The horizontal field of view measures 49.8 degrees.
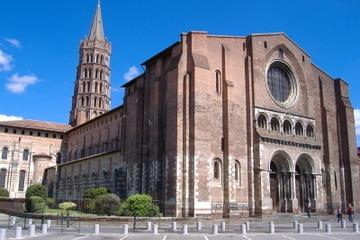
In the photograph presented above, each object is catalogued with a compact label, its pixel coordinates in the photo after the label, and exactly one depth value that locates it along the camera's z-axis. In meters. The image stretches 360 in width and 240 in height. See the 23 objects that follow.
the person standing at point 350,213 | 29.44
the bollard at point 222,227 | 21.55
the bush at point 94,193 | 31.99
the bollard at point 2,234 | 14.50
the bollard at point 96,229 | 19.30
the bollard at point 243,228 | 20.25
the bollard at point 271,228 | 20.44
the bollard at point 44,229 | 19.27
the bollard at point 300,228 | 20.51
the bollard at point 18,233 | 16.70
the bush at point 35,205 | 30.52
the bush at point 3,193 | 50.40
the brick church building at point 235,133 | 29.03
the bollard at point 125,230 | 19.42
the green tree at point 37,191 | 37.78
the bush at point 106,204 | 27.17
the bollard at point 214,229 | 19.52
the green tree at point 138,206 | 24.56
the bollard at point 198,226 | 21.80
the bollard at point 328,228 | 20.92
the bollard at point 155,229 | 19.58
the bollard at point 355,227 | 21.38
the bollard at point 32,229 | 18.09
